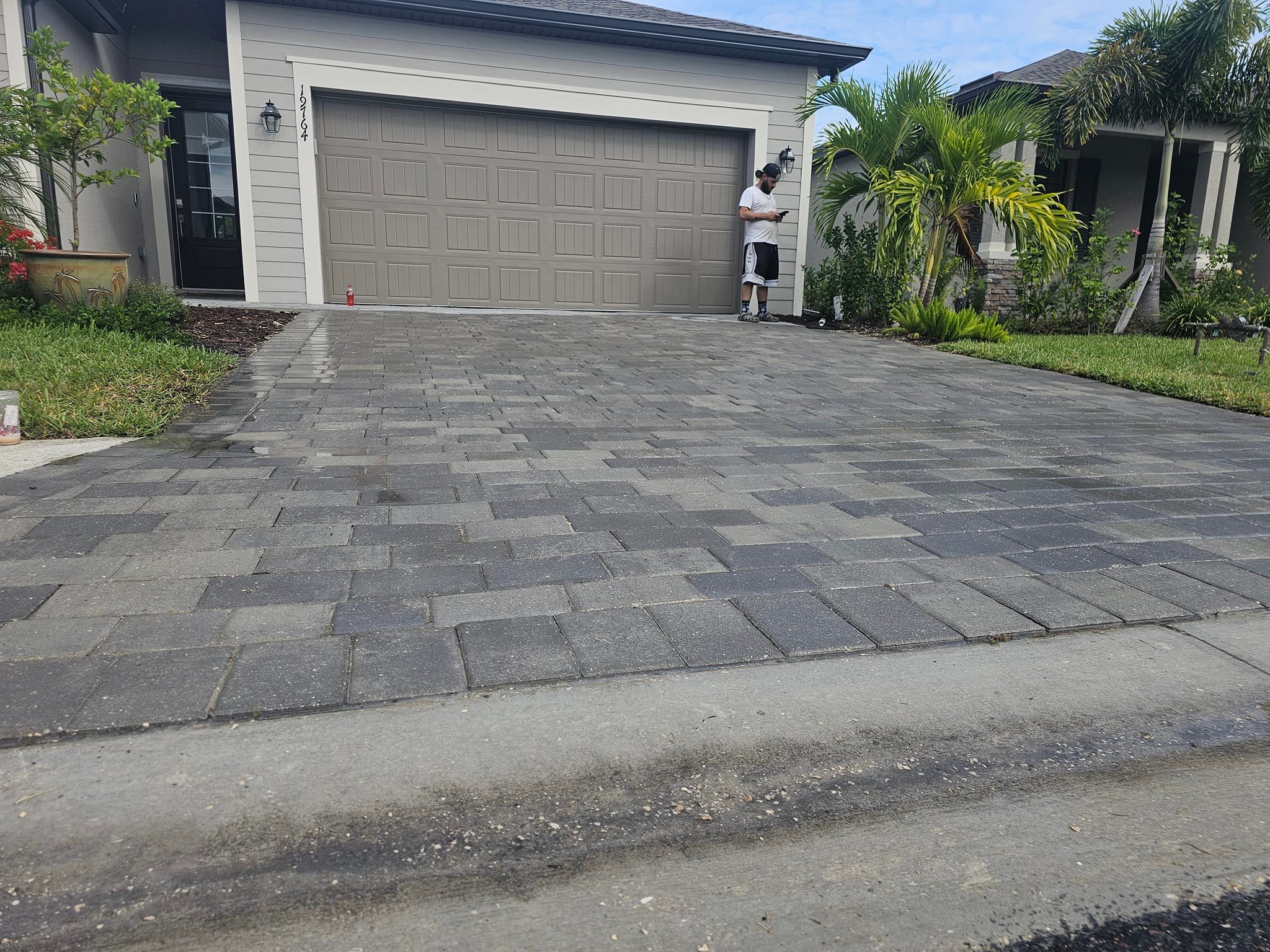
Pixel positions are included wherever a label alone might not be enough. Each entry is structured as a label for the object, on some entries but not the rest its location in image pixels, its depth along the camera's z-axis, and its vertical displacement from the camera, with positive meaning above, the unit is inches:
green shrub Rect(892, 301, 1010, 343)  358.3 -18.1
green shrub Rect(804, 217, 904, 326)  391.2 -0.7
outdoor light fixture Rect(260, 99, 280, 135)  366.9 +62.1
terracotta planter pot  269.7 -4.0
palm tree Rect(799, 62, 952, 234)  377.4 +66.7
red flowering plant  278.8 +5.0
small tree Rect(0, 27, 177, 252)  262.7 +46.4
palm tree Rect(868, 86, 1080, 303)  352.8 +36.9
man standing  400.5 +21.8
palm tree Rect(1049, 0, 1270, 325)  403.2 +98.2
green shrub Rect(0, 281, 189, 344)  262.8 -15.7
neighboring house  477.4 +63.8
